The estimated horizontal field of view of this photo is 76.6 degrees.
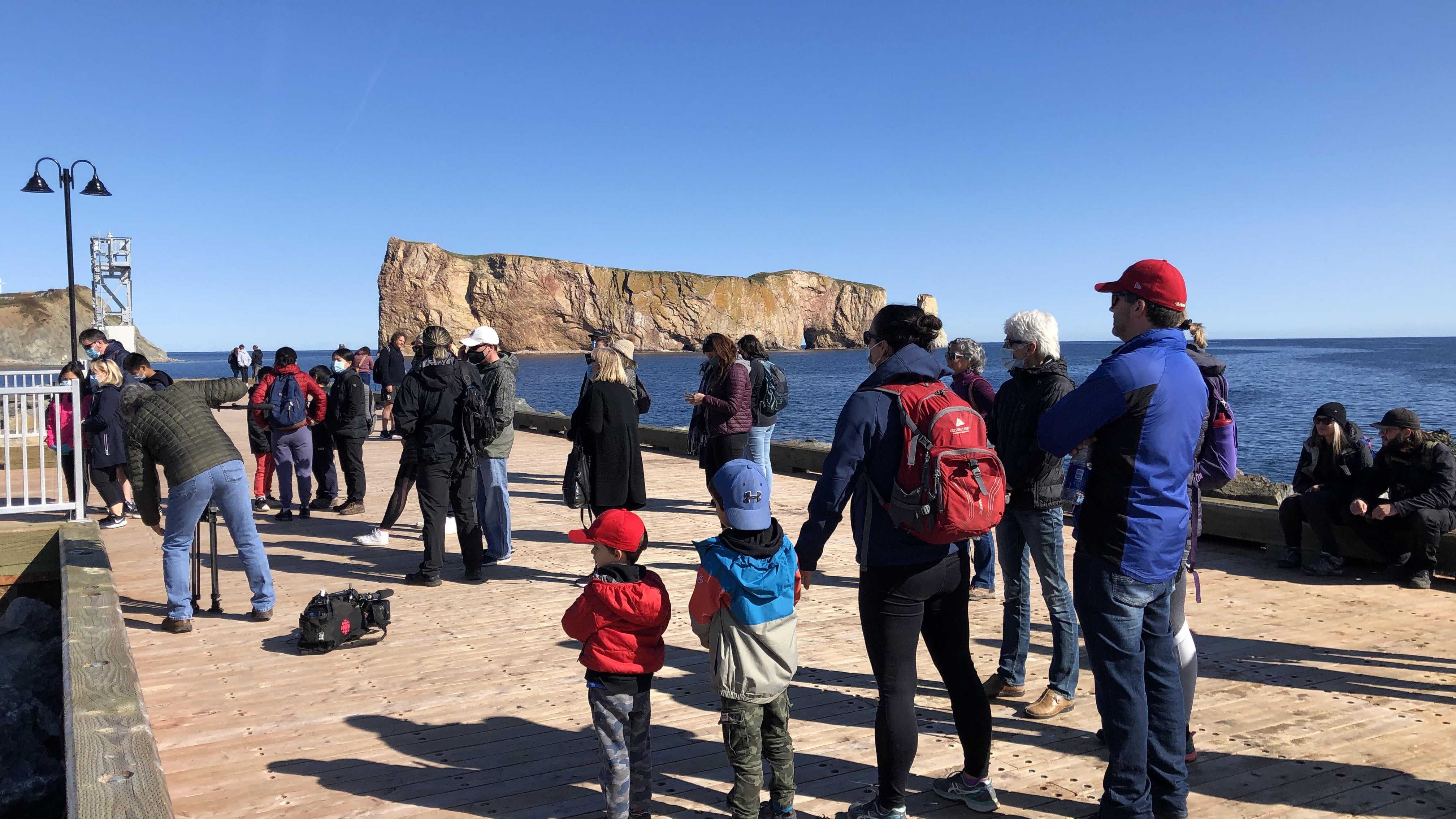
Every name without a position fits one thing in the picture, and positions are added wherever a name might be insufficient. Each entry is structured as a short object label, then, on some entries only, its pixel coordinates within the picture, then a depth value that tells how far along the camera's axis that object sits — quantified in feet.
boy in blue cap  10.23
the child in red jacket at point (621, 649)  10.64
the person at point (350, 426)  33.09
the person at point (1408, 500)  21.09
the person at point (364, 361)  49.42
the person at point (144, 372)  26.08
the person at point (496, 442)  23.16
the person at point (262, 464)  33.99
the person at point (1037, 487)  13.80
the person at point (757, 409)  27.55
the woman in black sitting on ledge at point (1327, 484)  22.53
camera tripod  20.21
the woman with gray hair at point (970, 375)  18.13
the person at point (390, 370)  51.31
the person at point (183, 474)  18.52
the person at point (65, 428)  26.75
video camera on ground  17.63
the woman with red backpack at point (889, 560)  10.04
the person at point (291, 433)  31.30
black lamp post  52.65
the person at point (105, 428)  28.43
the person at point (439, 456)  22.82
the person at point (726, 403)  25.84
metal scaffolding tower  113.91
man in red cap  9.59
